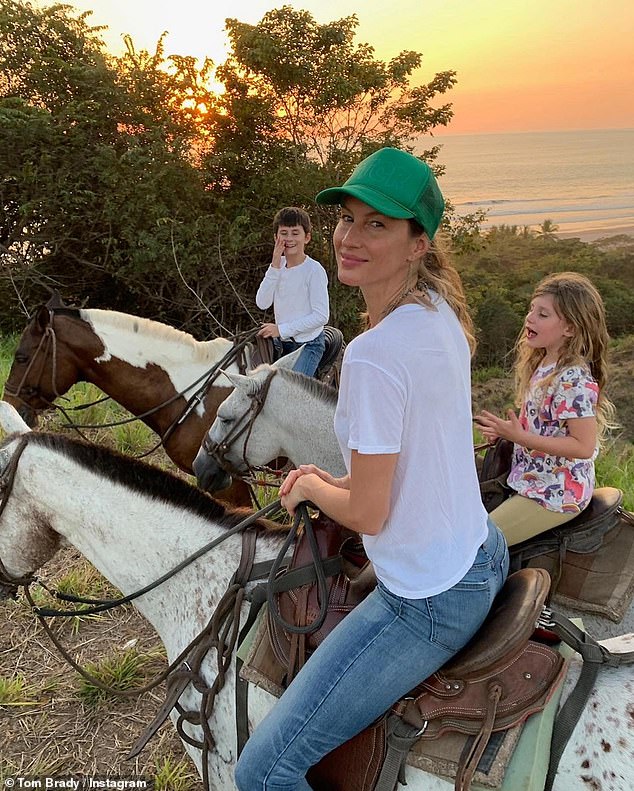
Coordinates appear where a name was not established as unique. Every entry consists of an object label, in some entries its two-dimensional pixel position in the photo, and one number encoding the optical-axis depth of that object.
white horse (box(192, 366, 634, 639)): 3.49
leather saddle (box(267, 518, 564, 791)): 1.58
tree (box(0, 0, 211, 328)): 10.90
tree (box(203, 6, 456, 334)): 11.16
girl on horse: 2.78
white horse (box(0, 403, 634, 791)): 2.20
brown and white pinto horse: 4.87
